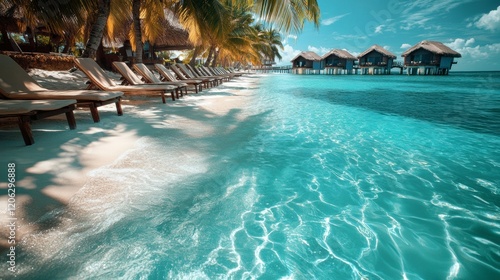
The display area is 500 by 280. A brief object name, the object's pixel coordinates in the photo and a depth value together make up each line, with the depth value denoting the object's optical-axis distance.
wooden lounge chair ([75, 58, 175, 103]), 5.32
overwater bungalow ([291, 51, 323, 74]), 49.10
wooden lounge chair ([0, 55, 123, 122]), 3.96
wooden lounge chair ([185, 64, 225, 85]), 13.43
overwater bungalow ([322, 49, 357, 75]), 45.06
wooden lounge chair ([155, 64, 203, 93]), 9.06
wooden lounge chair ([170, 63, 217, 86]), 11.76
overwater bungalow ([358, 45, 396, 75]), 41.16
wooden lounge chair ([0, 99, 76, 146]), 2.82
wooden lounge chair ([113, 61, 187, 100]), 6.79
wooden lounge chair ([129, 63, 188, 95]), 7.77
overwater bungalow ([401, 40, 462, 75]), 35.69
